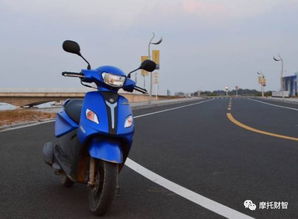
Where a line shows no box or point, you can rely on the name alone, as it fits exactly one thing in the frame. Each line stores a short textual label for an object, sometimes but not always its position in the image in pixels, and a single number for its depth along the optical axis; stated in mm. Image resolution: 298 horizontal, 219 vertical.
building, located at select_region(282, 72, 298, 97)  94794
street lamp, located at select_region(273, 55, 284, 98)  56225
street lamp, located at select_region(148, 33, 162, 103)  40069
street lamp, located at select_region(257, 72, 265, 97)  91500
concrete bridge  60688
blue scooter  3652
